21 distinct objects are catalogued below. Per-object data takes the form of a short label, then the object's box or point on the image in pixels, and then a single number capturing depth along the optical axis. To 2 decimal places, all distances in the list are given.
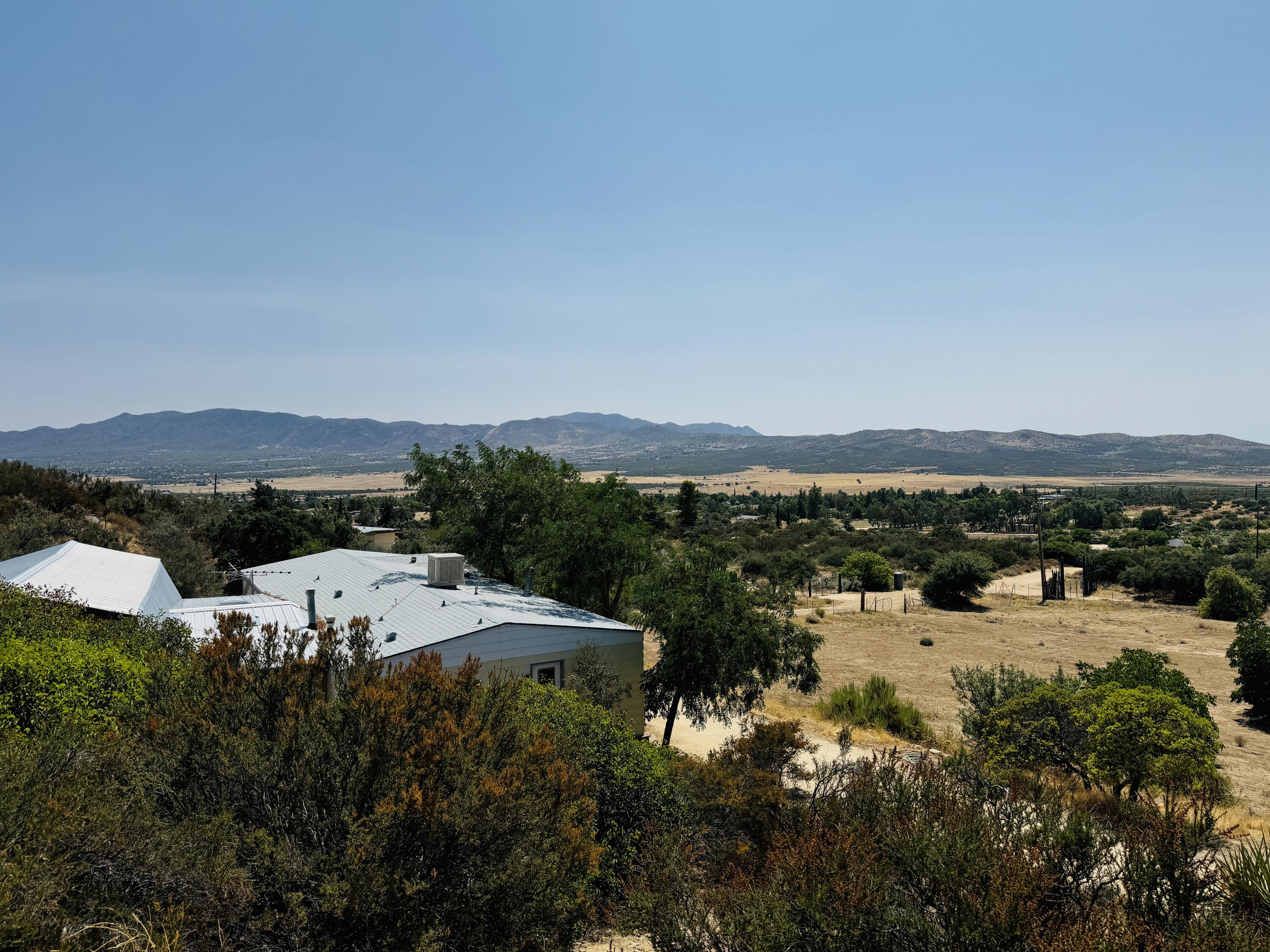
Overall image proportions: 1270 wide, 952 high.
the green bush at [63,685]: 8.01
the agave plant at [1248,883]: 6.01
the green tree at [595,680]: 13.23
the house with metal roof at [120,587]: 17.00
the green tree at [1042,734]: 11.79
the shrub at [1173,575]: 39.38
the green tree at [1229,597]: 34.22
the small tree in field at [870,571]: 44.41
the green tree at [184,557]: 27.97
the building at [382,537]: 45.44
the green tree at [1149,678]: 13.79
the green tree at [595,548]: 19.06
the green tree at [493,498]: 22.41
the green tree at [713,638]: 13.45
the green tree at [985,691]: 14.87
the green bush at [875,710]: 17.62
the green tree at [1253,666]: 19.53
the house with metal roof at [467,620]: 13.87
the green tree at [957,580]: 40.00
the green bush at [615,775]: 8.20
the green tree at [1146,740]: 10.38
